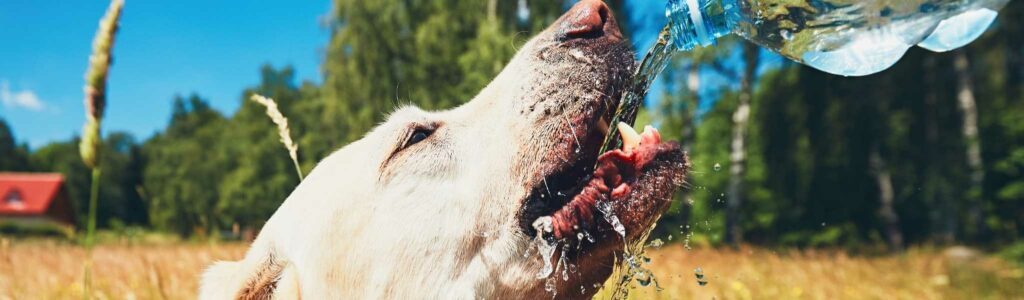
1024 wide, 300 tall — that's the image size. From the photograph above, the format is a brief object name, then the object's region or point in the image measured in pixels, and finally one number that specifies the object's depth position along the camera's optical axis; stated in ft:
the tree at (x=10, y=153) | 231.50
